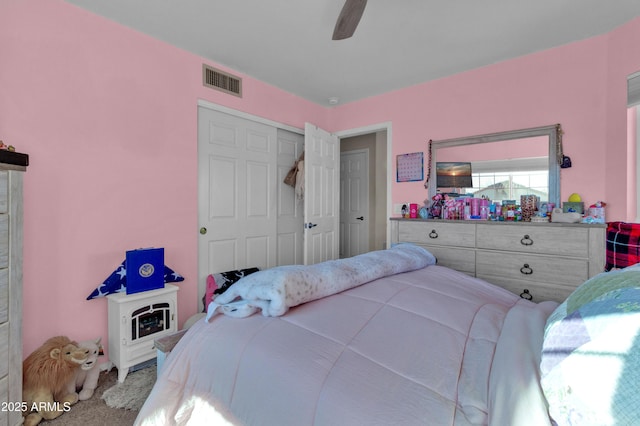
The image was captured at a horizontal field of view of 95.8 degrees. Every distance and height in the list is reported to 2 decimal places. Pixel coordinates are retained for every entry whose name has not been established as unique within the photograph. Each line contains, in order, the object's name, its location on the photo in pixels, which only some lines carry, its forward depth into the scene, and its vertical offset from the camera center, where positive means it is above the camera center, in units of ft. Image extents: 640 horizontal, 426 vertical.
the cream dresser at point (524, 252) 6.85 -1.05
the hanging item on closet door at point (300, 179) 11.48 +1.31
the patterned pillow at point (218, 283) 8.82 -2.21
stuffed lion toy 5.16 -3.11
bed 2.10 -1.34
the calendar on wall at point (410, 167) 10.48 +1.67
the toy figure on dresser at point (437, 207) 9.70 +0.17
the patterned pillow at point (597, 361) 1.62 -0.94
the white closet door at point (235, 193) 9.24 +0.65
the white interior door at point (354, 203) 15.78 +0.51
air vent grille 9.00 +4.25
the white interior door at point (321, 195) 11.00 +0.71
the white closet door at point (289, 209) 11.56 +0.12
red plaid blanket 5.35 -0.63
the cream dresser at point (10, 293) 4.54 -1.33
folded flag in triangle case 6.65 -1.52
